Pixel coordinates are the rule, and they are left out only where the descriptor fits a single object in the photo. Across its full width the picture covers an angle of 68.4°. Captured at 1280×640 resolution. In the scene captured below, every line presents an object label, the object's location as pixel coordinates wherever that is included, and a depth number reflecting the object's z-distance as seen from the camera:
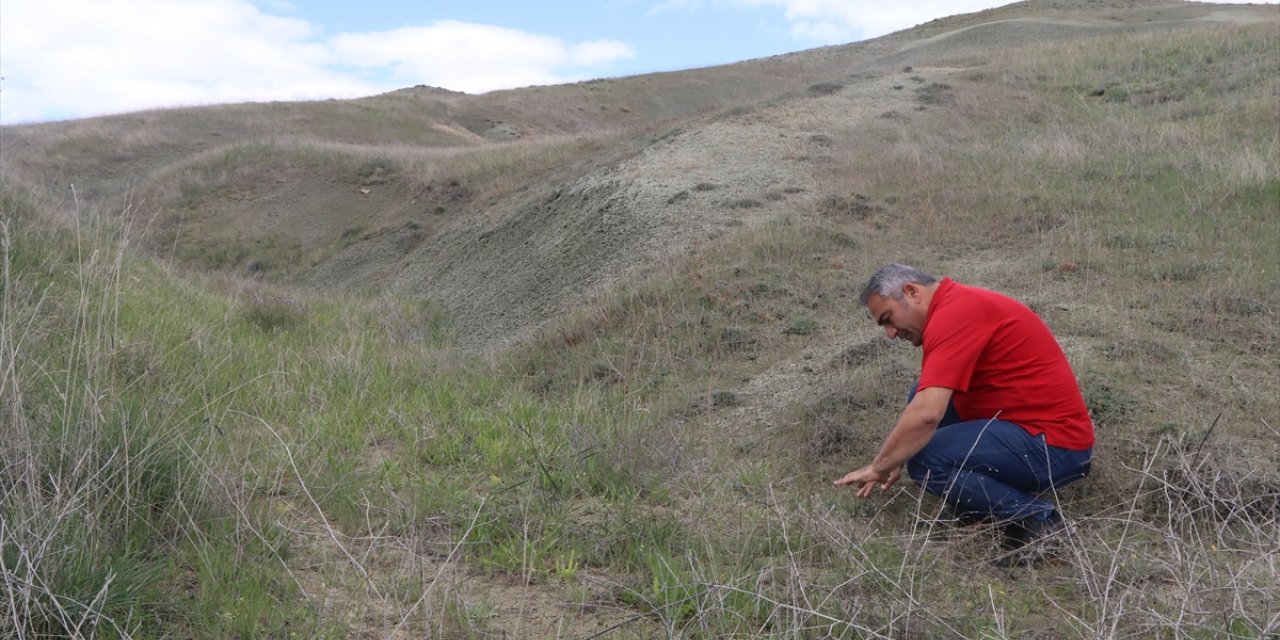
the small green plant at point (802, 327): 8.00
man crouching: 4.20
